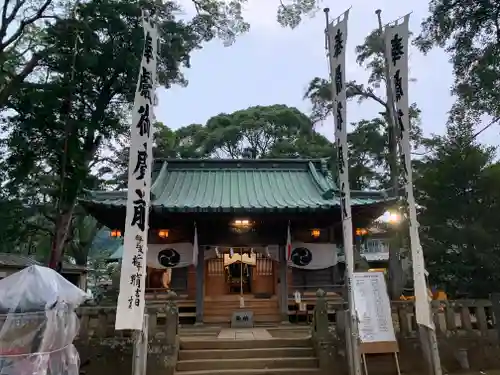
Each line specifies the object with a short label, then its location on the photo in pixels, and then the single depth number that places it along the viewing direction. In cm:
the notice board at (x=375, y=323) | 765
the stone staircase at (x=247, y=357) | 802
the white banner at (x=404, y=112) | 683
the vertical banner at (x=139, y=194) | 639
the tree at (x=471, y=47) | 892
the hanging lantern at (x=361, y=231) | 1439
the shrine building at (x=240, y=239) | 1201
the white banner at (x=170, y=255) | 1249
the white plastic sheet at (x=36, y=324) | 534
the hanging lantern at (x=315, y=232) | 1284
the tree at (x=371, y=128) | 1864
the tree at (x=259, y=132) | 3466
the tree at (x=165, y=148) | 2025
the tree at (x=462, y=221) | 930
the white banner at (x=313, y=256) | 1275
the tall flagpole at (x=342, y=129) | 699
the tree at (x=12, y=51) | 862
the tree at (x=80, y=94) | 1029
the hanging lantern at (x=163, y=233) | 1254
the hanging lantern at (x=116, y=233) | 1320
